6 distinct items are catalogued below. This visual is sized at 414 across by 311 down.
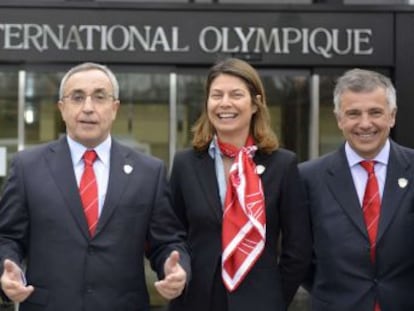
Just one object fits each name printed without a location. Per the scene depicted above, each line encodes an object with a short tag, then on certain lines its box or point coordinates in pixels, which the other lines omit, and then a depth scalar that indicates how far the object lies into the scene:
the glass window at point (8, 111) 10.44
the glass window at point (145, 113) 10.53
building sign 10.20
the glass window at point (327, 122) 10.70
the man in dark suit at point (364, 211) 4.05
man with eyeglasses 3.83
